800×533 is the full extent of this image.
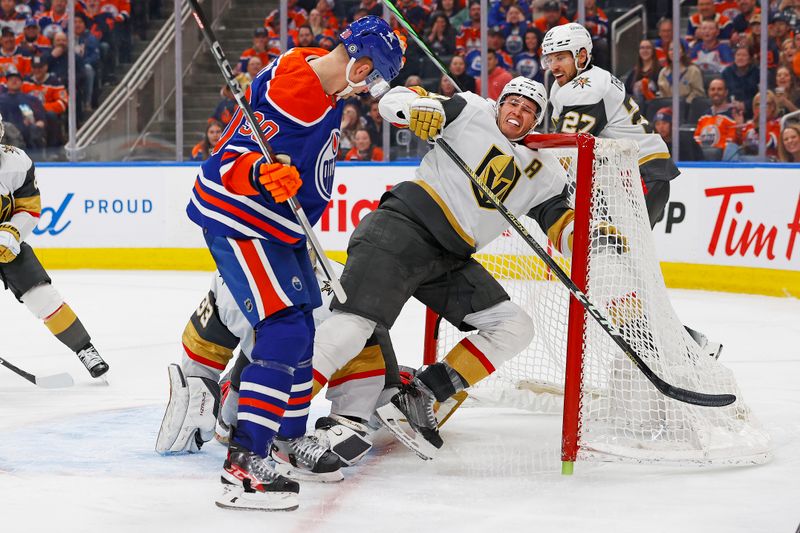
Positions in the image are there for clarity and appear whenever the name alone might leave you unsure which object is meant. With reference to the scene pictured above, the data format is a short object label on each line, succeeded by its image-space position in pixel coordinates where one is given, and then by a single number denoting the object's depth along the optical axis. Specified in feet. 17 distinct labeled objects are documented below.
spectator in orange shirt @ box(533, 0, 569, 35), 51.70
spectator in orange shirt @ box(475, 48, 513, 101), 51.24
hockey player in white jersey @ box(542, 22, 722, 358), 26.53
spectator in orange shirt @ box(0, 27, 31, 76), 56.86
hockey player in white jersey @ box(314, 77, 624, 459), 20.81
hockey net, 19.43
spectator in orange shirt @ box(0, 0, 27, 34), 59.00
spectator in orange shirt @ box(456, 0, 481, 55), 51.85
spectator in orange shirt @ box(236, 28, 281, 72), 56.44
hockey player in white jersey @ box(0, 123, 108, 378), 27.30
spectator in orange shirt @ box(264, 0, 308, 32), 55.83
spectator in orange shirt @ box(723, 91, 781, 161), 46.34
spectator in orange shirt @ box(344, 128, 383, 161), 51.47
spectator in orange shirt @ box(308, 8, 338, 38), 56.08
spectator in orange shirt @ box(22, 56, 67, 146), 54.75
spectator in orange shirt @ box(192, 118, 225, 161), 53.52
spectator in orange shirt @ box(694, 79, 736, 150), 47.21
